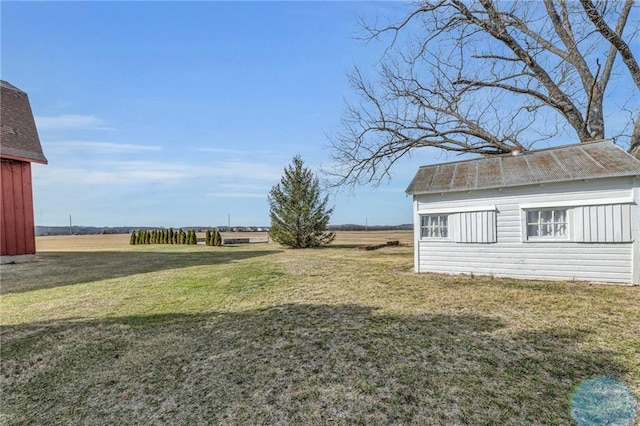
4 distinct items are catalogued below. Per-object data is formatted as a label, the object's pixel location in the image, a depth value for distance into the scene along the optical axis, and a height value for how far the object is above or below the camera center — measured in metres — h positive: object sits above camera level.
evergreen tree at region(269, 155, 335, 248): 19.55 +0.01
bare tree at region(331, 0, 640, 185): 10.04 +4.28
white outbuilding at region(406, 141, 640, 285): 6.99 -0.34
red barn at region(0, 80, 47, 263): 11.42 +1.28
